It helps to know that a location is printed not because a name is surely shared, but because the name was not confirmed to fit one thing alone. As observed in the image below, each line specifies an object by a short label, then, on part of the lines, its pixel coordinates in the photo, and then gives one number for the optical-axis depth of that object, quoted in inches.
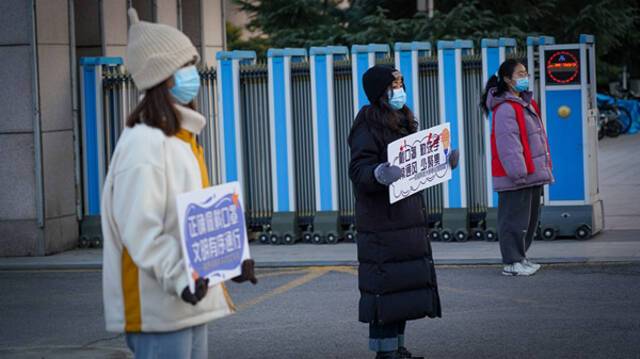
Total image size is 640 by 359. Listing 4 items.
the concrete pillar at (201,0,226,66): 695.1
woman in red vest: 421.4
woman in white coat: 179.2
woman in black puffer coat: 281.4
